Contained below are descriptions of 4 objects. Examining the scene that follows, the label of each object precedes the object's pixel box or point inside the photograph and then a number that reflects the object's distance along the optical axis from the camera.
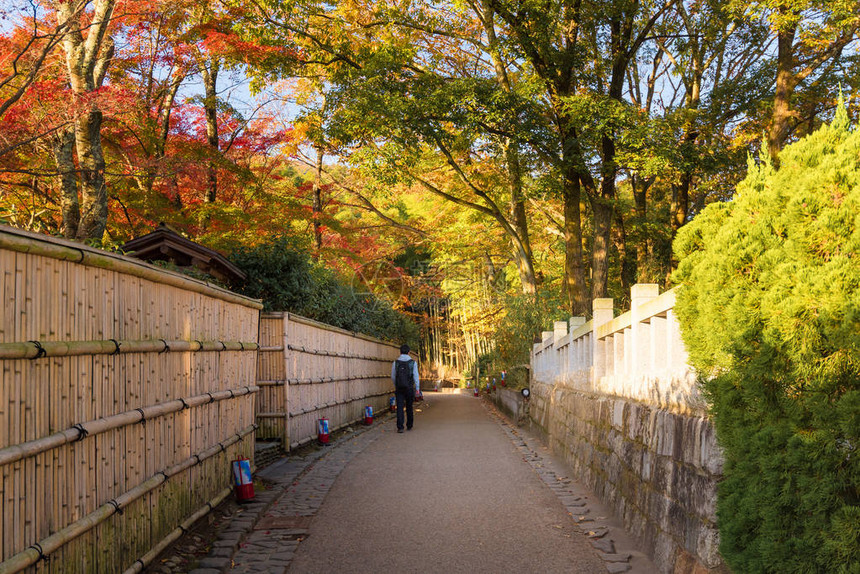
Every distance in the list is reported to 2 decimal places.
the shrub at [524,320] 22.33
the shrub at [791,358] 3.01
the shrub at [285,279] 13.40
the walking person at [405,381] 15.51
